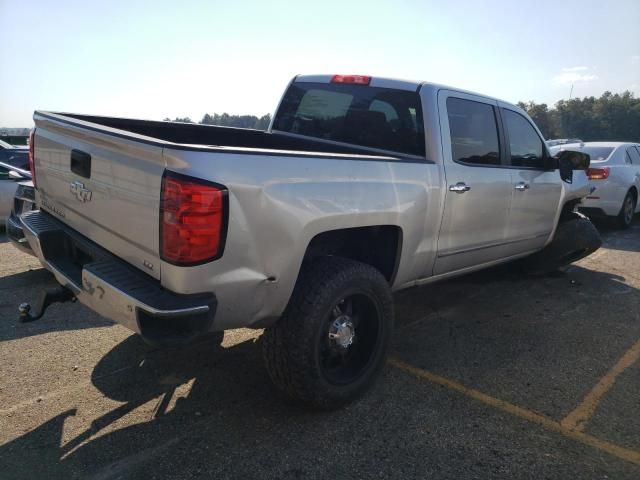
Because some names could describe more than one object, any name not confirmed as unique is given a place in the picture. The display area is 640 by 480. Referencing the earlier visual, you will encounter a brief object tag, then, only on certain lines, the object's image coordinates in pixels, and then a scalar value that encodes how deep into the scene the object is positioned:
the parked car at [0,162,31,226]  7.26
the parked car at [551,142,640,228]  8.90
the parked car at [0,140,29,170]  8.27
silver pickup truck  2.24
